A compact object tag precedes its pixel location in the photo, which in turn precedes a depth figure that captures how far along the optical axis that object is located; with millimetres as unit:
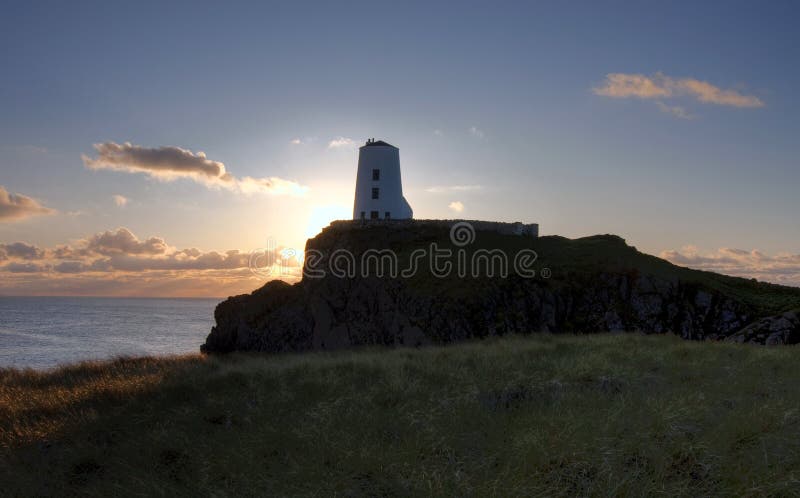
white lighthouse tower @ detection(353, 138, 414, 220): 57344
